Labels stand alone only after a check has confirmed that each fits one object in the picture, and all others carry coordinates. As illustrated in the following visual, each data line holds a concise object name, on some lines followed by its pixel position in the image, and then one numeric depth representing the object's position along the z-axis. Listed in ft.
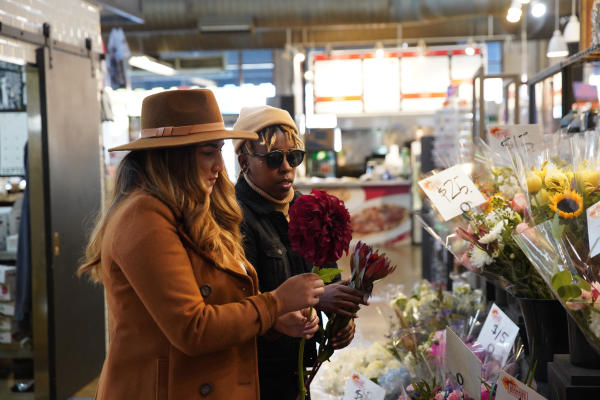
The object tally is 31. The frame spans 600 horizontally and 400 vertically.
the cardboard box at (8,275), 14.37
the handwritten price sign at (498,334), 6.46
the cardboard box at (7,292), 14.44
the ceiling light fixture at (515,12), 24.62
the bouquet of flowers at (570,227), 4.29
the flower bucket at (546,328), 5.77
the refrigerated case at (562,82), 9.35
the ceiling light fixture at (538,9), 27.53
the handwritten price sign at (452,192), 7.07
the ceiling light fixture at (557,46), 27.55
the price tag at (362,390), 7.02
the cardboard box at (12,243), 14.52
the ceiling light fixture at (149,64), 33.42
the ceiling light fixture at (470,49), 36.56
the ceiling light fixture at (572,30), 25.84
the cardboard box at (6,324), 14.43
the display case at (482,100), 14.62
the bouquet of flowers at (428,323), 7.44
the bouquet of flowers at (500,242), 5.94
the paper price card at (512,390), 4.65
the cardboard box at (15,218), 14.78
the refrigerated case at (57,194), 13.05
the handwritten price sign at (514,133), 8.98
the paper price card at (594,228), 4.54
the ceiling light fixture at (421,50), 36.73
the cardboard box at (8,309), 14.39
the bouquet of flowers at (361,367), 8.45
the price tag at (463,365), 5.29
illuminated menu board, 36.73
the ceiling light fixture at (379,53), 36.32
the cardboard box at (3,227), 14.80
